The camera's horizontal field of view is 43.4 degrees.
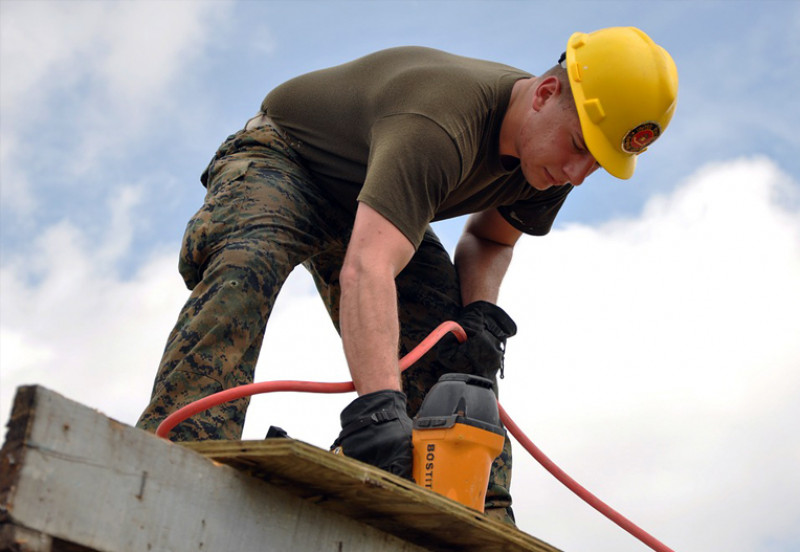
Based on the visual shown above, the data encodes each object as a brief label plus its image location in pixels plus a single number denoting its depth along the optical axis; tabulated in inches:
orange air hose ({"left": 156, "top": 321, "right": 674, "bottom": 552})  96.0
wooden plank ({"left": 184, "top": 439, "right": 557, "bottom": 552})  74.0
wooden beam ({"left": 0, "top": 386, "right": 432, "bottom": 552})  61.0
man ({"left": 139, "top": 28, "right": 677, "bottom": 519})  115.7
